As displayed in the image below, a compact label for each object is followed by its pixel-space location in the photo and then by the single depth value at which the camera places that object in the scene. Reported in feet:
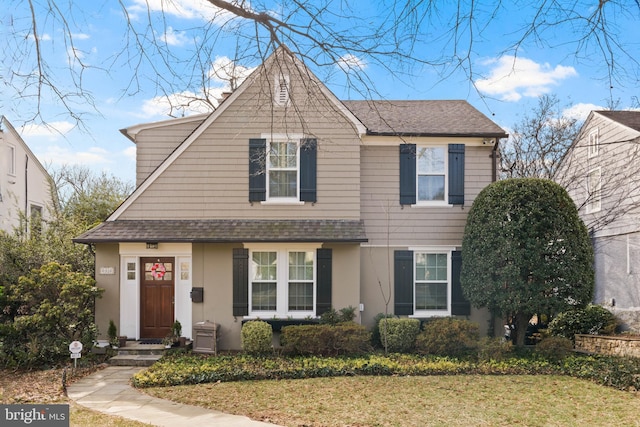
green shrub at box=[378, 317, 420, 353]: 39.81
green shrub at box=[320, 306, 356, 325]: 40.34
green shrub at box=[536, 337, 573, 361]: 38.09
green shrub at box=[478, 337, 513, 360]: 37.70
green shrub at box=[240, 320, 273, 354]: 38.14
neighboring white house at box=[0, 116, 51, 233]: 63.72
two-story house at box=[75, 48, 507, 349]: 41.83
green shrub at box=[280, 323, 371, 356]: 37.91
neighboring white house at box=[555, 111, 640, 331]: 52.75
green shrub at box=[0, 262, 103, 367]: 36.83
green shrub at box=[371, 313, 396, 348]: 42.16
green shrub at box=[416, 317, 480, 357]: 38.88
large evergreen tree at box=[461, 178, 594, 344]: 38.37
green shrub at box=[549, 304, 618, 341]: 46.09
